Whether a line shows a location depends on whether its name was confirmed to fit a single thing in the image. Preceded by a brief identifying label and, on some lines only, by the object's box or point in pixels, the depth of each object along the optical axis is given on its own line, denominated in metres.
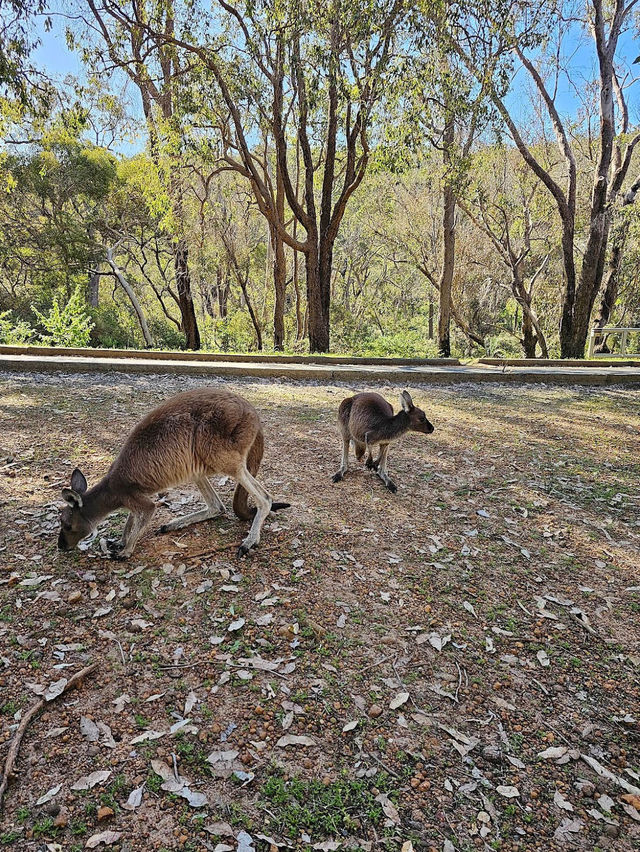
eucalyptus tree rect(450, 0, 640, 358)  12.69
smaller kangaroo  4.90
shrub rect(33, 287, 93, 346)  13.07
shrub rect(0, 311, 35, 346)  13.28
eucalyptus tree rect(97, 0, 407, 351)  10.64
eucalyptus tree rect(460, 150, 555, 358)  18.81
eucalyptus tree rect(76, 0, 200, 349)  11.77
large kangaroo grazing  3.45
